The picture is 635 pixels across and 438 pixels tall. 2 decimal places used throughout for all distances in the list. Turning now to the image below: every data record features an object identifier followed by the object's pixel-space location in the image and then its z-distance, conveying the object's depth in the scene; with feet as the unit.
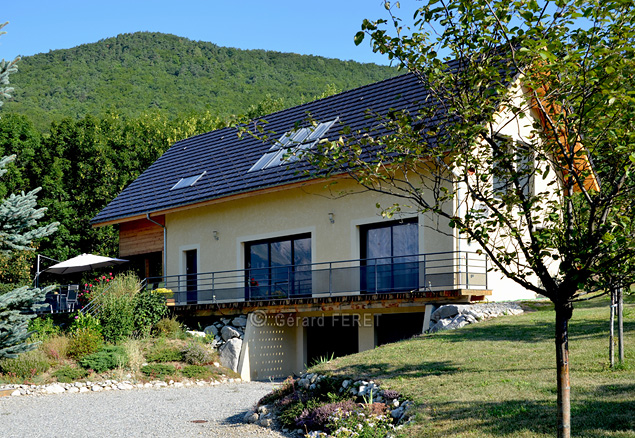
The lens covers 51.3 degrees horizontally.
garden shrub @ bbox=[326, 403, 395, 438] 25.99
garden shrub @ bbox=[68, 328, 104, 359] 51.65
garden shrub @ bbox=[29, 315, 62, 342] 54.55
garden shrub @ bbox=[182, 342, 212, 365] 54.19
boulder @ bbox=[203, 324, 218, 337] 60.70
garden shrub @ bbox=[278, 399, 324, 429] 30.83
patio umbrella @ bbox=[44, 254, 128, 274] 74.79
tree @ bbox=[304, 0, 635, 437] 16.94
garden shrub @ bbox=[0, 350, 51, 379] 47.47
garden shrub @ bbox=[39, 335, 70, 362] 50.67
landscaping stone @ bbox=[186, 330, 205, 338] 59.83
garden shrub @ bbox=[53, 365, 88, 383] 47.67
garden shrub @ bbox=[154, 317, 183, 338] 58.80
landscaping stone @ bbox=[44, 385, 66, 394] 45.62
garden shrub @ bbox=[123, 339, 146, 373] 51.29
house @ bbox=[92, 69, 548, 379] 53.11
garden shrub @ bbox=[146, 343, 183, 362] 53.16
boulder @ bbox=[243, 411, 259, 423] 33.22
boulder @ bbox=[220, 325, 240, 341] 59.21
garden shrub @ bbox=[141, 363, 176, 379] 50.60
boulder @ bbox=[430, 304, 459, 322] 47.24
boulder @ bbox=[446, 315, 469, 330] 45.68
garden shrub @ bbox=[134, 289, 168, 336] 58.39
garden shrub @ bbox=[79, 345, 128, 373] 49.62
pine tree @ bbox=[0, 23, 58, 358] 31.45
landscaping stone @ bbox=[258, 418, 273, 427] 31.83
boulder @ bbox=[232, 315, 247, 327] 60.25
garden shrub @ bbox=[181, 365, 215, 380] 51.78
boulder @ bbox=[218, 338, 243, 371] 56.54
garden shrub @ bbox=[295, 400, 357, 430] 28.94
